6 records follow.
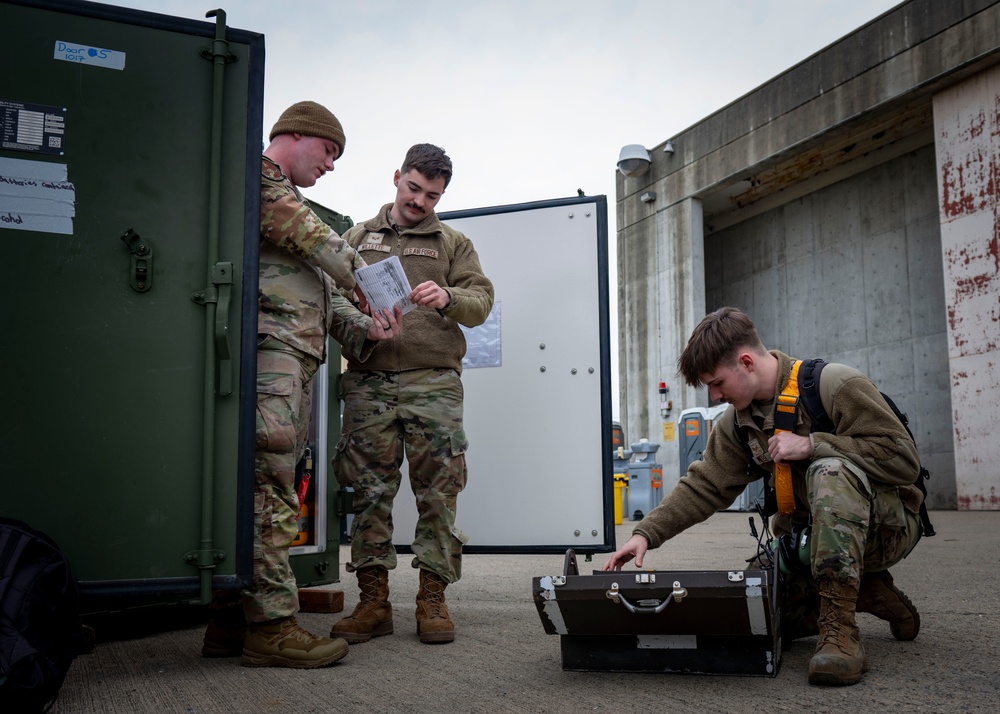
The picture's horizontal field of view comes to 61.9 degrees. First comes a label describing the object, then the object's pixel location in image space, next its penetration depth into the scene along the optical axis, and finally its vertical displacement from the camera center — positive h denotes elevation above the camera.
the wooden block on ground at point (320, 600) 3.53 -0.74
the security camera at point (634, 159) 17.59 +5.61
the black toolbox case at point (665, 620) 2.00 -0.49
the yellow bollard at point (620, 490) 12.80 -1.04
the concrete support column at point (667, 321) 16.62 +2.12
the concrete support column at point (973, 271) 11.31 +2.11
